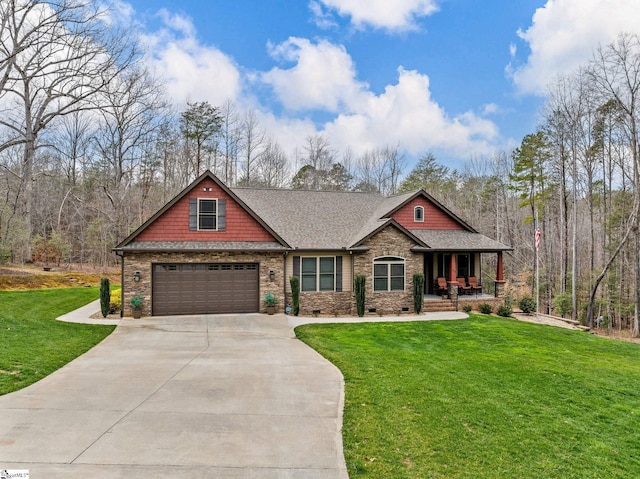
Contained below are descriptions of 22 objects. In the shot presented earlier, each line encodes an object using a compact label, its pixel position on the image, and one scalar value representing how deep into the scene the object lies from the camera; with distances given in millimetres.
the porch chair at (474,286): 20450
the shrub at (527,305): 19312
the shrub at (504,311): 18422
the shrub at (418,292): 17625
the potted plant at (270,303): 16469
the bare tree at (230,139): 35500
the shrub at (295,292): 16922
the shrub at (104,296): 15370
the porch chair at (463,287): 20156
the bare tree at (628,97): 20062
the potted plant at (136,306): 15391
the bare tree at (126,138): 27484
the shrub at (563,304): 24531
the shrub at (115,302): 16484
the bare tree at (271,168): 37406
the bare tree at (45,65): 18031
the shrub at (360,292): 17188
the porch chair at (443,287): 19469
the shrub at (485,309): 18328
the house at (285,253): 16031
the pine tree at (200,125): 33562
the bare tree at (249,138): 36344
